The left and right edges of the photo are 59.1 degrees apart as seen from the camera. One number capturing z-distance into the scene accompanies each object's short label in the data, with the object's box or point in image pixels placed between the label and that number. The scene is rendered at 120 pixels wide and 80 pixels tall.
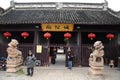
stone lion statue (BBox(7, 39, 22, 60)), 6.26
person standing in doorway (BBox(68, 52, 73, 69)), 7.77
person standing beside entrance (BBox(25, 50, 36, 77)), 6.24
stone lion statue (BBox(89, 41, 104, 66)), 6.04
